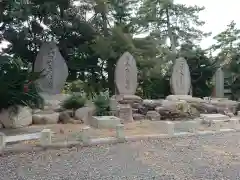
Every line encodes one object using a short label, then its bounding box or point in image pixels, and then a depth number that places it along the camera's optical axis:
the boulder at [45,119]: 5.68
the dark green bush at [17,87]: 4.83
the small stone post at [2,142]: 3.62
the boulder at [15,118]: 5.11
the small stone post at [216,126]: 5.56
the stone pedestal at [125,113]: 6.20
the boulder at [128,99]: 7.33
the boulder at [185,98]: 8.29
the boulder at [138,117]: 6.60
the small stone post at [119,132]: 4.31
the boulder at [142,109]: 7.11
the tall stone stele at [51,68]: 7.55
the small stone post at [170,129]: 4.87
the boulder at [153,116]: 6.50
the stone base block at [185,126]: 5.38
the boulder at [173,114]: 6.40
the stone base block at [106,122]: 5.43
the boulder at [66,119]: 5.87
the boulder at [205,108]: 7.56
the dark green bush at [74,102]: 6.37
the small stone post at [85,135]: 4.05
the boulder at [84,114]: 6.02
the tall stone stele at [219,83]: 10.97
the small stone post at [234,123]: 5.85
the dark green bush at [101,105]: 6.12
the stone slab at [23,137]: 3.95
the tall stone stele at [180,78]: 9.21
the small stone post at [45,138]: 3.81
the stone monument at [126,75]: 7.86
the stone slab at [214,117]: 6.32
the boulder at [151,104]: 7.28
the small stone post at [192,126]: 5.29
